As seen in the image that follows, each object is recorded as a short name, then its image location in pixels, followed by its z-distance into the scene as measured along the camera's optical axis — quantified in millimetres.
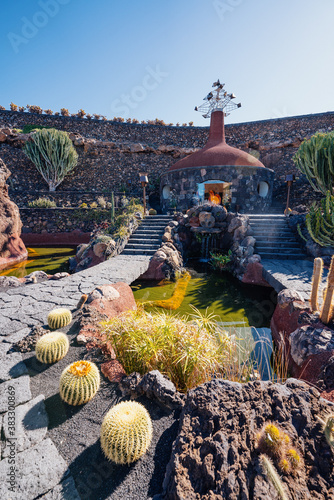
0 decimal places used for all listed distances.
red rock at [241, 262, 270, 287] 7892
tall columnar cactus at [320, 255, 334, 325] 3492
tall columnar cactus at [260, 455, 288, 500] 1127
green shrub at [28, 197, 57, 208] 15969
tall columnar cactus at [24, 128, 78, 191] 18797
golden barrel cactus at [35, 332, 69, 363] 2846
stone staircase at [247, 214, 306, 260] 8836
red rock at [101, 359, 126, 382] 2681
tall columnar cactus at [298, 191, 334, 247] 7320
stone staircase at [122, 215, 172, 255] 9531
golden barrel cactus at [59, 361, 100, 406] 2234
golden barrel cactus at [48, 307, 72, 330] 3650
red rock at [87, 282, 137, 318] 4195
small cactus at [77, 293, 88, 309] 4379
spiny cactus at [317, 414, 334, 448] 1480
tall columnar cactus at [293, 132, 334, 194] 9992
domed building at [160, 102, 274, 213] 14328
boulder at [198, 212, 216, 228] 10547
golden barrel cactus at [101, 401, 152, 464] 1664
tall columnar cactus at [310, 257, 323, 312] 3875
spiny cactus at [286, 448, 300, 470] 1375
